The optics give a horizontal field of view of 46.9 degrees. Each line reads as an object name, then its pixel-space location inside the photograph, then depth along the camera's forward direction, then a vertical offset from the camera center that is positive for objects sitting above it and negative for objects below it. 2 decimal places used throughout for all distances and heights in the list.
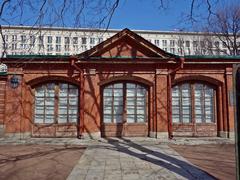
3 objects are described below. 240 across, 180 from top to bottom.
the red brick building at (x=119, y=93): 13.57 +0.67
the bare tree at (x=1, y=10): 5.26 +1.84
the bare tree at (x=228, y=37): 26.97 +7.02
